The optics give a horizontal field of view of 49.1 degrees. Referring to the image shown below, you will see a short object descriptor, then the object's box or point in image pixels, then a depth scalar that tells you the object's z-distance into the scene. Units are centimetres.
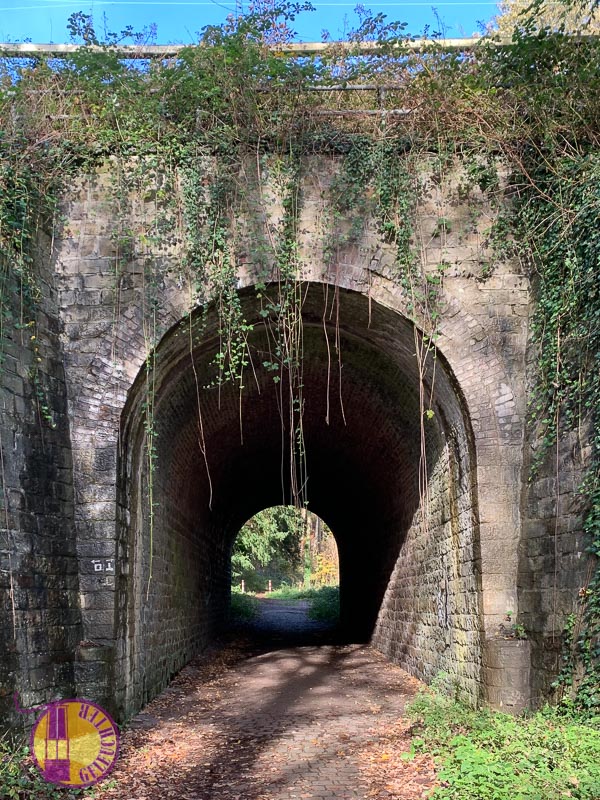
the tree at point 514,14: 1834
